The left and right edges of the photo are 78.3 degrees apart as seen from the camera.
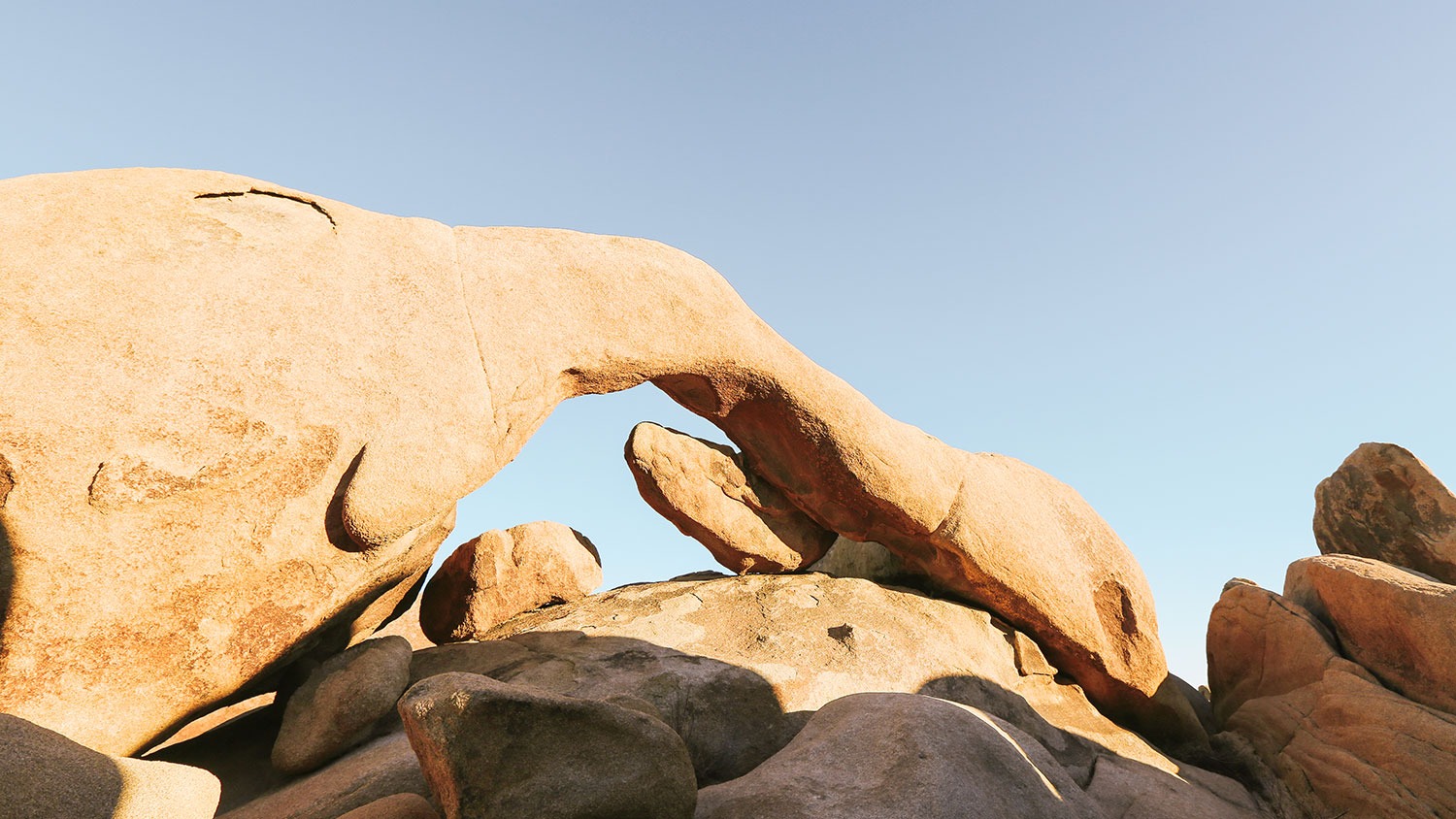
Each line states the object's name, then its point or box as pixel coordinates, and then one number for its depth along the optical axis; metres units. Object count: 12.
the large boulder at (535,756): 2.86
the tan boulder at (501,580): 5.66
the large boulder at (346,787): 3.59
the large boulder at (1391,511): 7.56
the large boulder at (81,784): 2.77
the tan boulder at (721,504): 6.00
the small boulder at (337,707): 4.13
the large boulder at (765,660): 4.67
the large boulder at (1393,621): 5.92
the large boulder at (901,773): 3.28
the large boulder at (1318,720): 5.51
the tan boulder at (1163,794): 4.97
